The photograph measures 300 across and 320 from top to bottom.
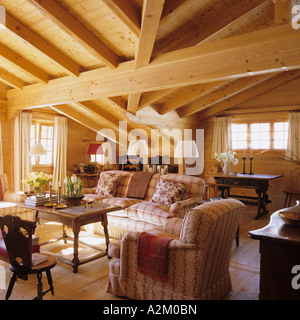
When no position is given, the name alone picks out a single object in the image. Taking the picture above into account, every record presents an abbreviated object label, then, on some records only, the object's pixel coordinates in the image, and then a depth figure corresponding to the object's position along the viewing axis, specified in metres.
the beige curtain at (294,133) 6.72
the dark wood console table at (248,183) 5.64
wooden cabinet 1.85
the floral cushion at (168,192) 4.34
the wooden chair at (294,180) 6.36
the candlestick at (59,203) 3.83
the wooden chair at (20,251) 2.41
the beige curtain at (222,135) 7.70
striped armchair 2.31
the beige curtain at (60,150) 7.21
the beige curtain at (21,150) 6.38
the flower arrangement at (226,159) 6.03
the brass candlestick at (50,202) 3.89
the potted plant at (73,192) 3.92
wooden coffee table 3.45
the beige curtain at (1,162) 6.26
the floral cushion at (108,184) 5.15
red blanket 2.41
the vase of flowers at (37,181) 4.19
